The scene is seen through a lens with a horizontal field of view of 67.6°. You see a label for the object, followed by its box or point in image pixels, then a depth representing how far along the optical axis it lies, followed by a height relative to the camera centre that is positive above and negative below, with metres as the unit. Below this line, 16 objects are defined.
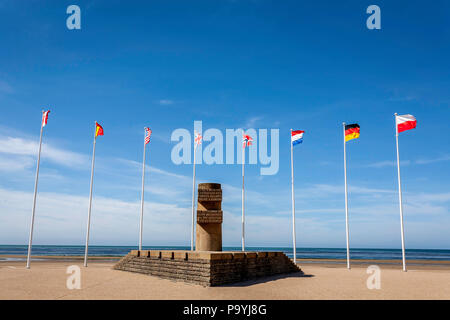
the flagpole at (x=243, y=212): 22.76 +0.60
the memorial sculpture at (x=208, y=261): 13.57 -1.85
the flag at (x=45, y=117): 22.14 +6.54
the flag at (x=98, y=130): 23.39 +6.07
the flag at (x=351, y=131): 22.67 +6.11
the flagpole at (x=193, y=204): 22.83 +1.09
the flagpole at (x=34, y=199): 20.86 +1.14
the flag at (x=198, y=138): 23.59 +5.67
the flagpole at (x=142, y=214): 23.69 +0.34
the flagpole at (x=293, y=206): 23.34 +1.08
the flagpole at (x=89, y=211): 22.39 +0.49
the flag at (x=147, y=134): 24.55 +6.16
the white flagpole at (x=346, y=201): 22.61 +1.42
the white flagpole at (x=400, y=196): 21.06 +1.71
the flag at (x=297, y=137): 23.61 +5.90
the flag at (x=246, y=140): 23.81 +5.65
